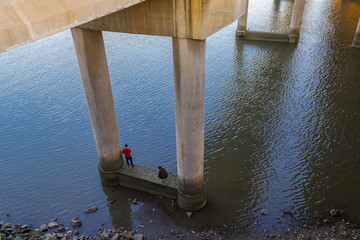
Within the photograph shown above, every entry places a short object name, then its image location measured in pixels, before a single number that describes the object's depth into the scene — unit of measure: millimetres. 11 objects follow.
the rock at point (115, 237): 9665
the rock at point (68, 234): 9838
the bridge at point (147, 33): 4258
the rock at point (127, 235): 9717
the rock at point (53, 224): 10266
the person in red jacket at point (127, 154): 11328
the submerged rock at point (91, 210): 10883
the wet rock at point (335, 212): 10374
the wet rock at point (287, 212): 10523
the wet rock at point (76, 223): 10281
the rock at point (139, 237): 9639
